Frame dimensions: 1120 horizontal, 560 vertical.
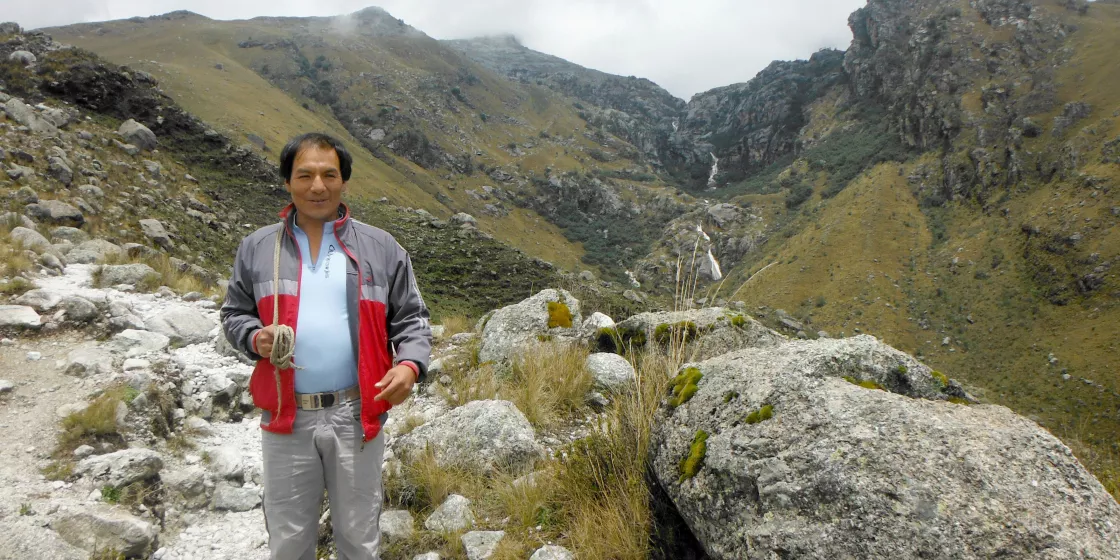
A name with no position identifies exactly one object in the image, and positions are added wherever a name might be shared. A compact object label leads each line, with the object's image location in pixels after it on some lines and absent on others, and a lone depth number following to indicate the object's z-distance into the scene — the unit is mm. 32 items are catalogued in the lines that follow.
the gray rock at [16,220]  7829
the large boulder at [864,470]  1619
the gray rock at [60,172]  10609
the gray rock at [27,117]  11930
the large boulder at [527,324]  6351
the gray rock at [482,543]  2852
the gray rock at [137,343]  5191
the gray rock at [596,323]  6559
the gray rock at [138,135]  16516
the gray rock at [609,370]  5028
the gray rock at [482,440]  3799
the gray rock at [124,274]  7217
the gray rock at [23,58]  17348
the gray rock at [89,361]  4527
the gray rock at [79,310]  5410
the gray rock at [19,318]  5012
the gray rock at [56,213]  8695
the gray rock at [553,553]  2670
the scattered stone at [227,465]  3871
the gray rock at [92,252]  7801
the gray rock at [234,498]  3570
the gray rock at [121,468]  3279
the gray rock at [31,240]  7212
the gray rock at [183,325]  5887
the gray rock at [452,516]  3129
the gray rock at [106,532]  2740
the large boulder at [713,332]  4727
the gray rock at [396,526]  3096
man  2238
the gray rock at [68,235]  8469
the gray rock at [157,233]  10688
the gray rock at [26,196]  8844
